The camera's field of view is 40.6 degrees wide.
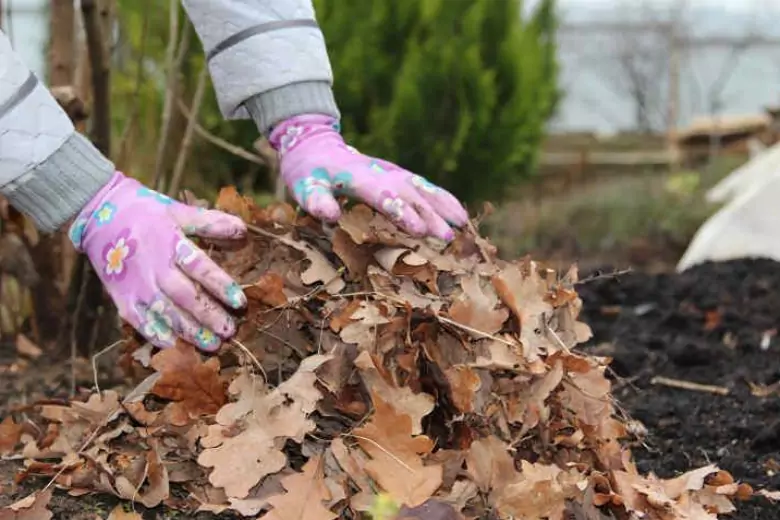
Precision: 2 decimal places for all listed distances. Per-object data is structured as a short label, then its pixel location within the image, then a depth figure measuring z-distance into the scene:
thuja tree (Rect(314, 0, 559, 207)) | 4.84
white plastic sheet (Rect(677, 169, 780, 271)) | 3.80
